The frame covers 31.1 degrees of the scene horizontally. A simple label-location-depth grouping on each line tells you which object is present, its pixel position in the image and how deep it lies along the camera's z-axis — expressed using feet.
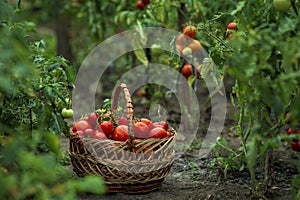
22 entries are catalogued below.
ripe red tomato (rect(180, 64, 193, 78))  11.50
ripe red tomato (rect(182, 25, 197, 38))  10.51
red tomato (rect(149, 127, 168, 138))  8.56
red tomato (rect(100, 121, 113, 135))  8.64
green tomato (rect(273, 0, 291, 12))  6.82
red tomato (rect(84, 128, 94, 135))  8.59
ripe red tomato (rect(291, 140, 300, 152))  7.93
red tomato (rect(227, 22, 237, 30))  8.41
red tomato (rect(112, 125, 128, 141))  8.49
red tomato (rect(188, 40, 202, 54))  11.02
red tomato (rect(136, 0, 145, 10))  12.92
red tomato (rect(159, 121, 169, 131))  8.95
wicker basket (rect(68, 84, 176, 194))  8.21
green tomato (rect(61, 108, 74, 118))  9.02
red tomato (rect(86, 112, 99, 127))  9.01
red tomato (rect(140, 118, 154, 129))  8.76
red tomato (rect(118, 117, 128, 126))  8.90
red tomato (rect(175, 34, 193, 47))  11.08
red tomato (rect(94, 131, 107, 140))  8.44
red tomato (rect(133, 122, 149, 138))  8.53
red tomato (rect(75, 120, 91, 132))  8.75
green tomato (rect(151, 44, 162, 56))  12.14
